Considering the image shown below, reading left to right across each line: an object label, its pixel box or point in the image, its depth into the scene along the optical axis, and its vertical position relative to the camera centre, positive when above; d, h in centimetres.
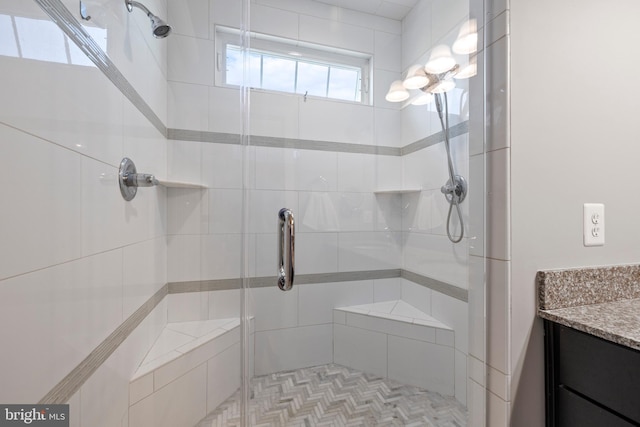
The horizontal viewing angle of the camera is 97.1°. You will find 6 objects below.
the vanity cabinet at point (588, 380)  67 -44
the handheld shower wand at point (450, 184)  142 +15
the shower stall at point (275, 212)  95 +0
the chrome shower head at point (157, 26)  121 +85
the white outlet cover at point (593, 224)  94 -4
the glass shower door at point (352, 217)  143 -3
